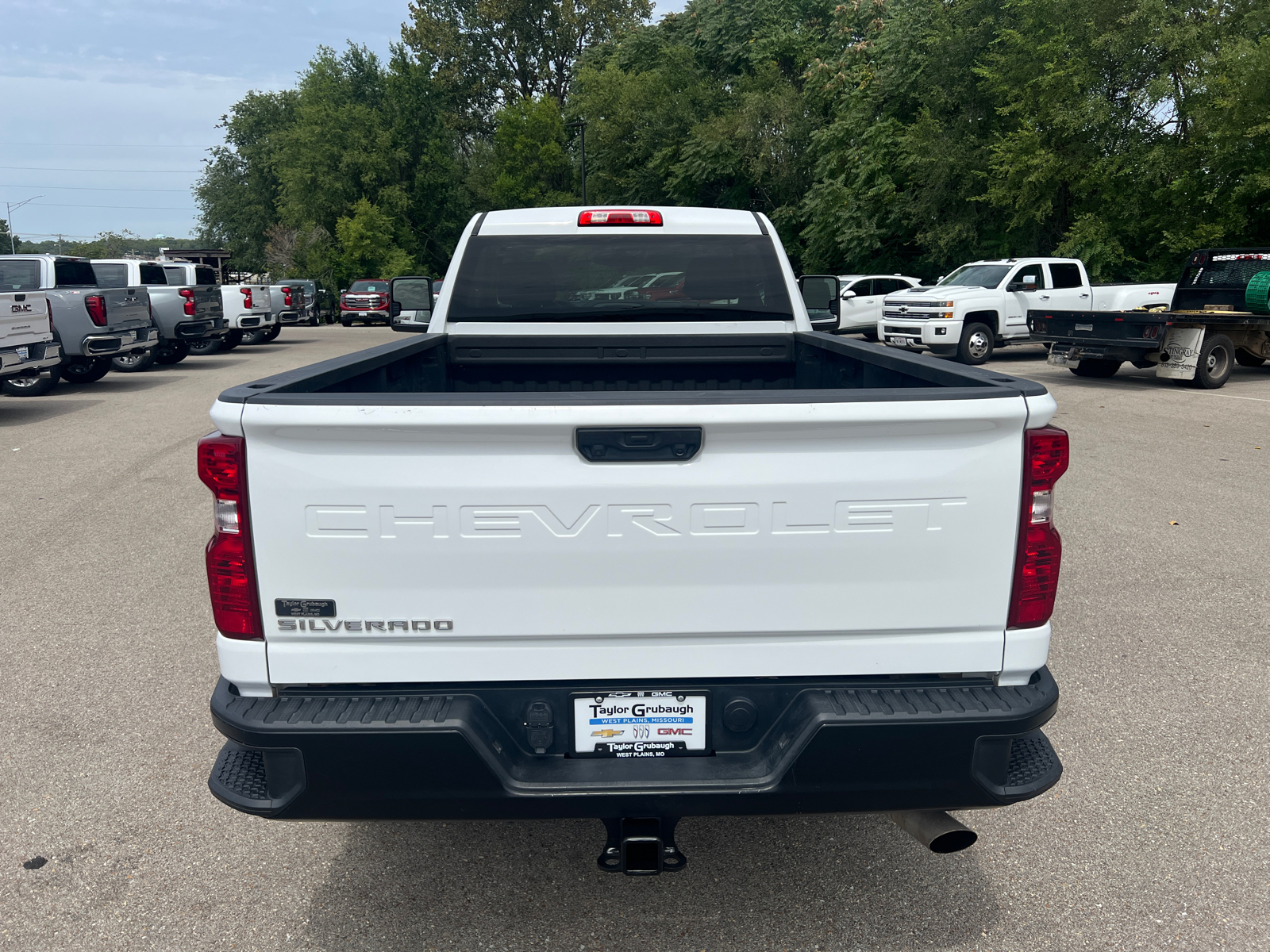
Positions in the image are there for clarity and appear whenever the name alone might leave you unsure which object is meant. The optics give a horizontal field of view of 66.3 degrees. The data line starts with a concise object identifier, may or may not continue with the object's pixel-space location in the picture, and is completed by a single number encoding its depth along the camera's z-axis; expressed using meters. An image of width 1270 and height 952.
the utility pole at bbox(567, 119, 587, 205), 51.59
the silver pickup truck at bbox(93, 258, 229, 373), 19.38
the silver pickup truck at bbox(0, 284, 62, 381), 12.36
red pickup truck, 40.78
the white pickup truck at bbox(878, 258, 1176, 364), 19.03
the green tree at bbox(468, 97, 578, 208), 58.25
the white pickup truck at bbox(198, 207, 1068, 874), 2.27
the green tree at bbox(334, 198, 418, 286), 51.19
